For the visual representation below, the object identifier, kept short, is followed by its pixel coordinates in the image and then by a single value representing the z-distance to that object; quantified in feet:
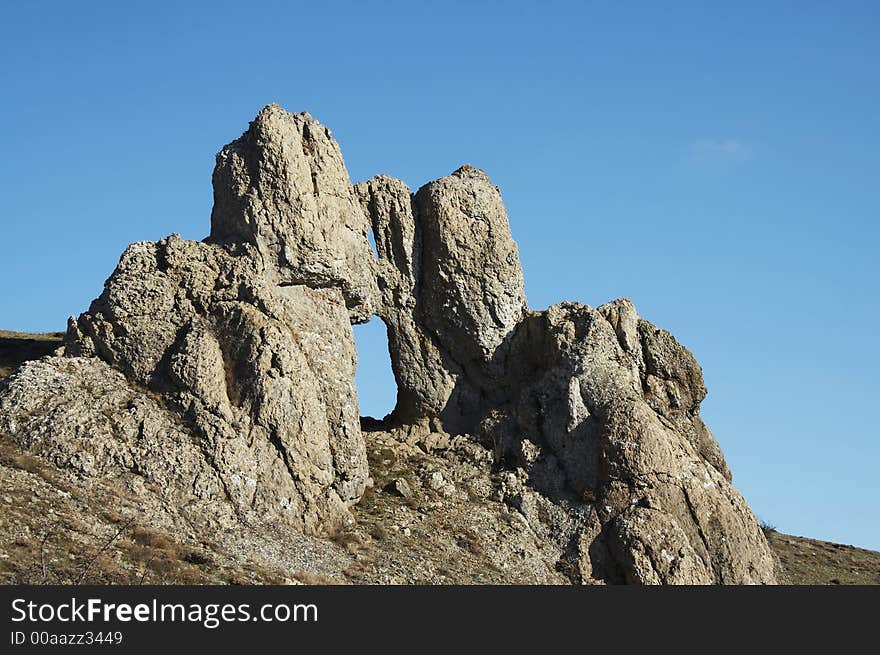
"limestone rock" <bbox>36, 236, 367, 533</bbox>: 144.15
